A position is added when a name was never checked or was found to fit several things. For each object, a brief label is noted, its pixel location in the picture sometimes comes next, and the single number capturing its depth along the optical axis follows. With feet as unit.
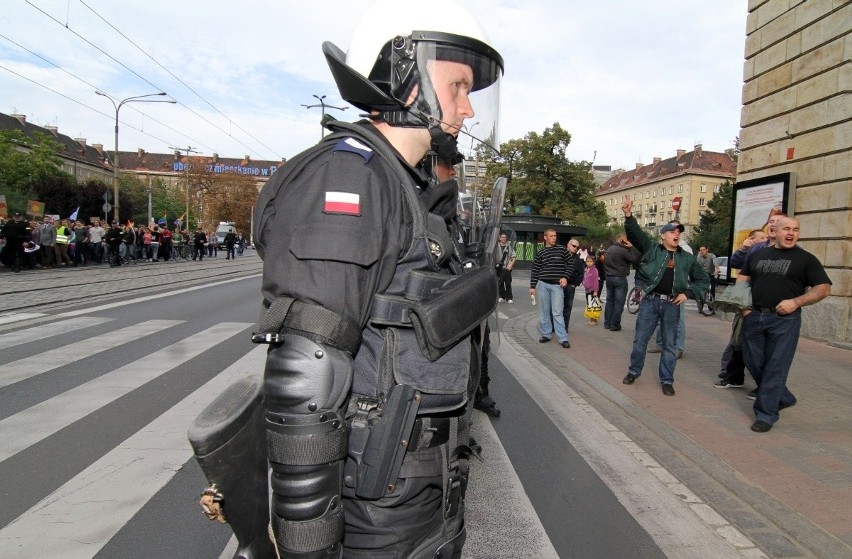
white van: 168.20
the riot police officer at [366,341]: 4.05
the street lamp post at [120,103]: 88.74
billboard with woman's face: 33.86
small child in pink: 39.53
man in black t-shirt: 16.28
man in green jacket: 20.65
